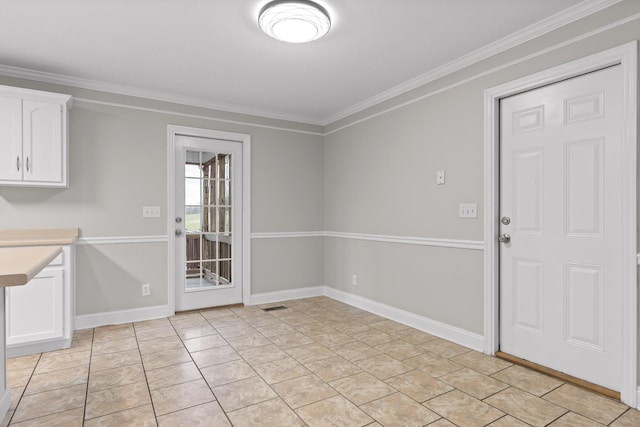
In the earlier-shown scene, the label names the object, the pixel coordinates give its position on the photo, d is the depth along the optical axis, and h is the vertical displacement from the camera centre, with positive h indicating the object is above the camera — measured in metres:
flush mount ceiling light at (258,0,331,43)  2.23 +1.22
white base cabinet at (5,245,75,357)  2.81 -0.78
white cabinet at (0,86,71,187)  2.98 +0.62
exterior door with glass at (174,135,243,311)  4.07 -0.11
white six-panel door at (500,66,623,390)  2.21 -0.09
